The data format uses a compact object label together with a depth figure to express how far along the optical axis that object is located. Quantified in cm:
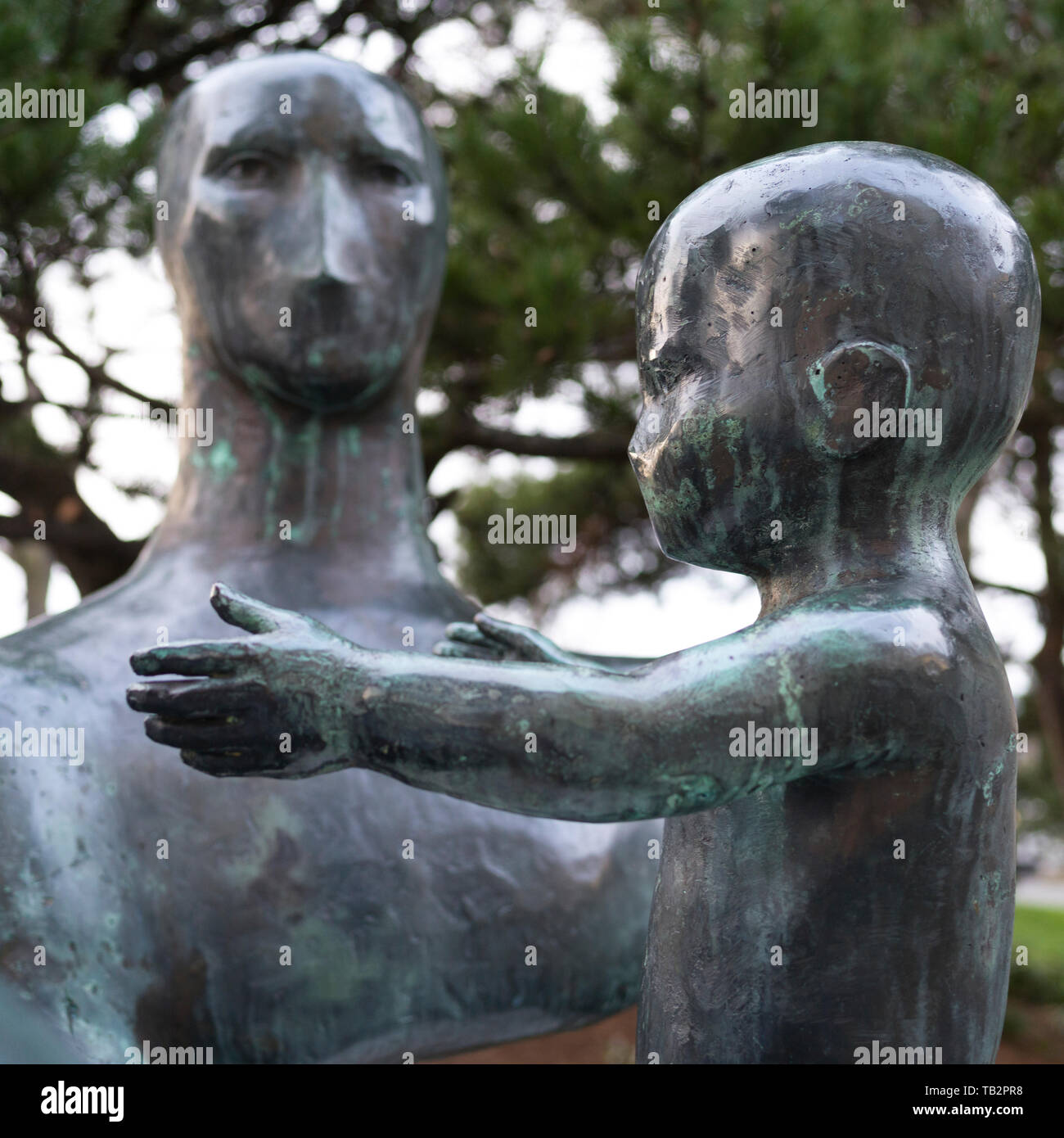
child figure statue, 149
